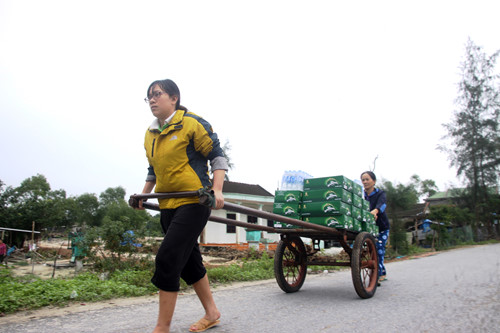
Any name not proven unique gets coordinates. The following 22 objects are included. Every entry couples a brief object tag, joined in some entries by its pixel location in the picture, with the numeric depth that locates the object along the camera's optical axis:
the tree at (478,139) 33.69
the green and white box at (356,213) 4.88
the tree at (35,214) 30.84
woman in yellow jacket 2.50
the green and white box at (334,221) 4.54
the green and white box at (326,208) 4.58
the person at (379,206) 5.93
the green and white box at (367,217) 5.23
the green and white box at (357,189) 5.16
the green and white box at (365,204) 5.36
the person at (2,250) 14.72
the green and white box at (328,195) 4.68
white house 23.42
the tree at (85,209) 69.31
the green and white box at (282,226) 4.48
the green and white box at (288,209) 4.80
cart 4.24
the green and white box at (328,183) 4.77
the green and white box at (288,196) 4.84
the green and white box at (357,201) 5.05
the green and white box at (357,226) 4.85
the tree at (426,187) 71.25
